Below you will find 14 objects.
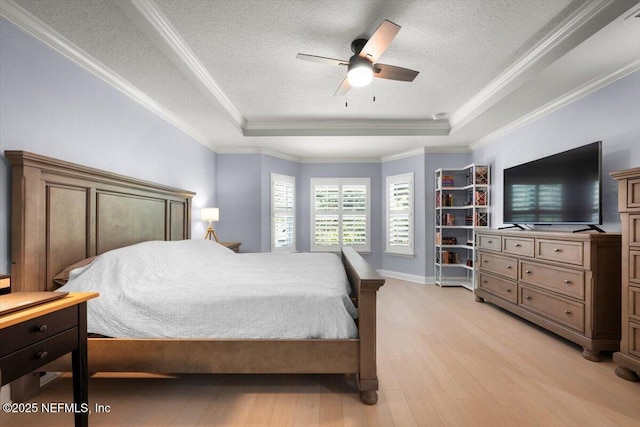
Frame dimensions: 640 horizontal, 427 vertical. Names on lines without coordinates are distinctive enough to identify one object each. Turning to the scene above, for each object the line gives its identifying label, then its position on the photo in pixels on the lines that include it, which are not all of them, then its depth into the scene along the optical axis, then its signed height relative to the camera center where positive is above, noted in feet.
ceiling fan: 6.56 +3.81
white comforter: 5.58 -1.87
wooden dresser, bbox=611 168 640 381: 6.23 -1.32
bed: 5.53 -2.53
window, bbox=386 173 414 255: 16.97 -0.04
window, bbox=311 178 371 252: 18.56 +0.01
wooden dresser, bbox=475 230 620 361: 7.30 -2.02
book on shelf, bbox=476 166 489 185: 14.39 +1.94
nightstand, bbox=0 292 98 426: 3.41 -1.68
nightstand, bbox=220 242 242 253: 13.45 -1.54
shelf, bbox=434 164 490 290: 14.43 -0.21
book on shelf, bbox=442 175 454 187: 15.59 +1.78
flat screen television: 8.32 +0.84
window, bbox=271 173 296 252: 16.90 +0.00
